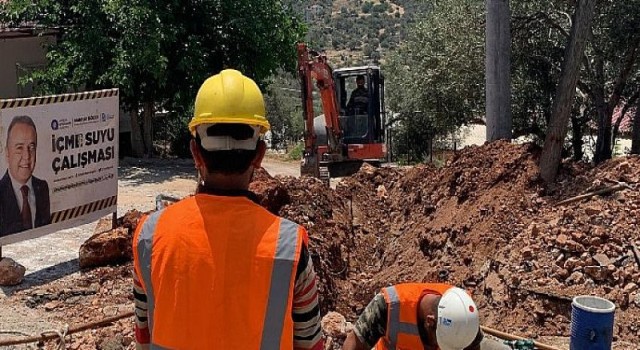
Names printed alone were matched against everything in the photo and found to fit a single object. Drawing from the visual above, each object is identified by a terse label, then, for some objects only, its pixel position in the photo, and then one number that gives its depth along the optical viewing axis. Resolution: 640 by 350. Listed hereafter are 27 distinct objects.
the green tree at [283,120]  28.53
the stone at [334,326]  5.78
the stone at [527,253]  7.82
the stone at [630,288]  6.92
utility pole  10.30
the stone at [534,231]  8.15
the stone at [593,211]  8.08
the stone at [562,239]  7.70
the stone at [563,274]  7.41
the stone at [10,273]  8.30
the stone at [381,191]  13.58
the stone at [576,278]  7.27
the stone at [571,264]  7.43
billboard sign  8.29
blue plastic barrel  4.43
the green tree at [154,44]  16.55
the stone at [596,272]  7.20
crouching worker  3.31
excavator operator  16.80
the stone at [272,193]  10.07
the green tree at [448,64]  15.19
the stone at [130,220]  9.21
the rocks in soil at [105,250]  8.77
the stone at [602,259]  7.29
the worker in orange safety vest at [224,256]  2.12
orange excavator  15.43
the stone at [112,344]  5.98
